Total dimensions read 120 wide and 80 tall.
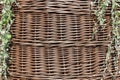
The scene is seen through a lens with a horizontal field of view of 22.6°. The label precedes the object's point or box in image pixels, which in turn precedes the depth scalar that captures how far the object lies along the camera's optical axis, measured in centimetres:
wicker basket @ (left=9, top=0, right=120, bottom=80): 129
